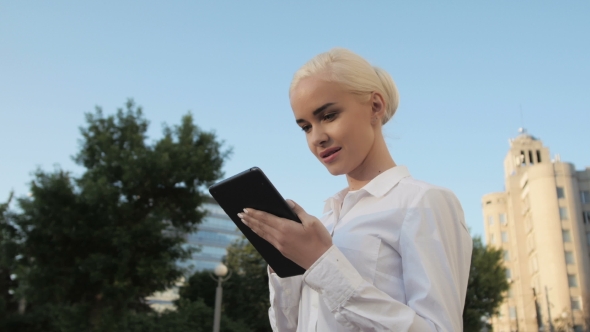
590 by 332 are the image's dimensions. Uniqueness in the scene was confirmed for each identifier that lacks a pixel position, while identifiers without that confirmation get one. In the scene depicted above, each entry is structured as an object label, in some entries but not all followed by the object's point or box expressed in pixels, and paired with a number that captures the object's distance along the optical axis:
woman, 1.29
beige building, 52.47
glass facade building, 88.44
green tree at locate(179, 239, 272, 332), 24.56
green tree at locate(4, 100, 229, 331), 15.80
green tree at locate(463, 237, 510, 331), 26.23
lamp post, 13.63
